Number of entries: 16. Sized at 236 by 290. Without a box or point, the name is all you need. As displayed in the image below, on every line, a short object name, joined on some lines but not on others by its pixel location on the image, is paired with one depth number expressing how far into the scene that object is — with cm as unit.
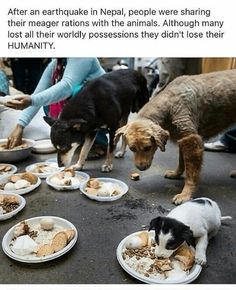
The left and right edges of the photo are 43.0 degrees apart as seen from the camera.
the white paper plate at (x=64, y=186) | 96
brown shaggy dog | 84
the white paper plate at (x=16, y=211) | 78
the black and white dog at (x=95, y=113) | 100
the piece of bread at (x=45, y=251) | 64
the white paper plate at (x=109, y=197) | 90
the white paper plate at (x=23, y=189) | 90
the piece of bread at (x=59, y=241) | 66
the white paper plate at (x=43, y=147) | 127
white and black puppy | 58
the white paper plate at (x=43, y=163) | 103
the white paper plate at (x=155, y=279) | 56
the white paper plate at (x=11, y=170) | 102
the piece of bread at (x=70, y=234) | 69
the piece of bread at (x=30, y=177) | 97
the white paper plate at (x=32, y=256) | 62
